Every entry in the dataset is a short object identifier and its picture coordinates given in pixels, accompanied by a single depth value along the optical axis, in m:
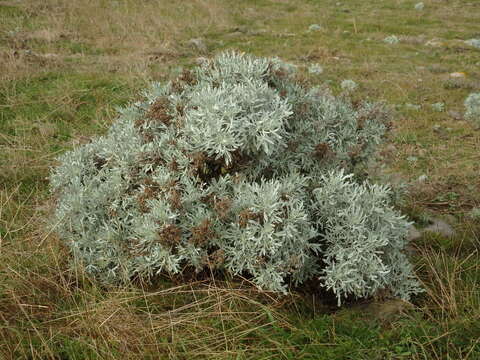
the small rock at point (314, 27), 17.03
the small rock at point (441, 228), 5.35
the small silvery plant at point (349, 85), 10.56
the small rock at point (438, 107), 9.86
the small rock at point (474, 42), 15.38
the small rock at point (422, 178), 6.77
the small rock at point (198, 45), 13.11
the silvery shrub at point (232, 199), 3.56
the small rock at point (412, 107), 9.82
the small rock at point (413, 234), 5.09
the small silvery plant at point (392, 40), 15.59
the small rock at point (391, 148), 7.80
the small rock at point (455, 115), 9.55
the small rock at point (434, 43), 15.36
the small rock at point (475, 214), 5.75
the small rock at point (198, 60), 11.52
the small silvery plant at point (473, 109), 9.24
